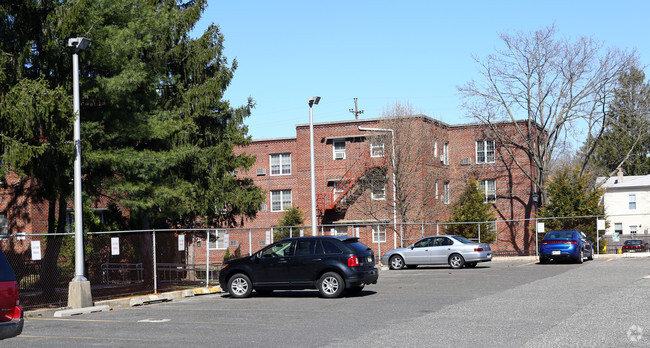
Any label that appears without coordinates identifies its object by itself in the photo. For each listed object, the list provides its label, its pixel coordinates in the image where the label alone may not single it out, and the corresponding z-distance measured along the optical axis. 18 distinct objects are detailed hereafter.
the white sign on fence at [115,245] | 19.50
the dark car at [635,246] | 53.34
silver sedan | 30.64
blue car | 31.78
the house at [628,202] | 70.50
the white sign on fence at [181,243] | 22.70
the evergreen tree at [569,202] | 45.00
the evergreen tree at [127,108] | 18.09
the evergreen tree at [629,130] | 52.44
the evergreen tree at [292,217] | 50.06
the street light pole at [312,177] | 27.84
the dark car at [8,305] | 9.27
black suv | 18.81
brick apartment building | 45.44
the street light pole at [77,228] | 17.92
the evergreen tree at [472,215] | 45.25
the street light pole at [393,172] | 39.72
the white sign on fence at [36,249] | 16.59
